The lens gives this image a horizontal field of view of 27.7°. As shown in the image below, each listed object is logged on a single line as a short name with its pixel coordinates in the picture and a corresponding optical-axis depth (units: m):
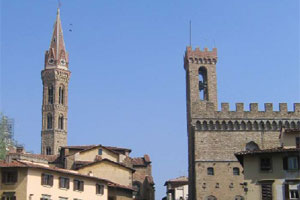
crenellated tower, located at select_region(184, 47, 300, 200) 57.78
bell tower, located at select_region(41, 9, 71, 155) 108.06
